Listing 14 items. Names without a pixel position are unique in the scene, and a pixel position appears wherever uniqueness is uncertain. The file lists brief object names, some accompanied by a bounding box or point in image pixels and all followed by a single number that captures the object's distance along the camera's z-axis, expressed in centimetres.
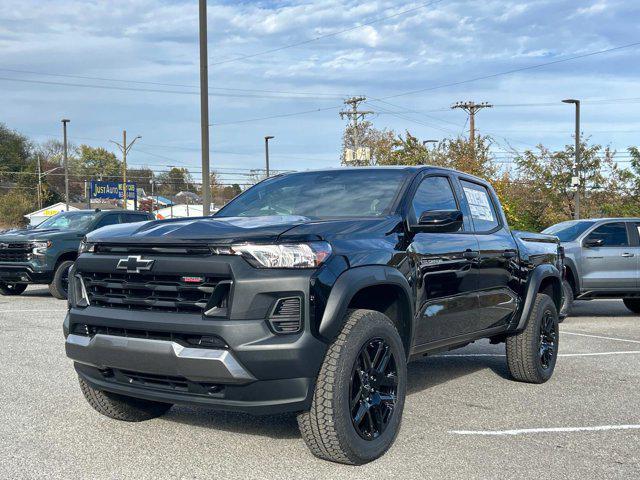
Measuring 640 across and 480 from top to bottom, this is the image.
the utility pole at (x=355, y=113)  5334
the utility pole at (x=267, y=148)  5166
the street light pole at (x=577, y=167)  3291
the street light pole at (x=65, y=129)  5114
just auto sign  6106
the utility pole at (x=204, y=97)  1852
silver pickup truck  1219
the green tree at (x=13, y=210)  7856
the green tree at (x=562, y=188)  3491
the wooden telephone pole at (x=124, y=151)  5505
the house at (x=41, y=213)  7462
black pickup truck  391
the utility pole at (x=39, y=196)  7824
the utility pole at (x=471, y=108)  5000
